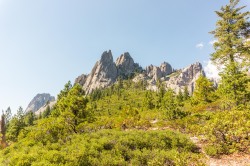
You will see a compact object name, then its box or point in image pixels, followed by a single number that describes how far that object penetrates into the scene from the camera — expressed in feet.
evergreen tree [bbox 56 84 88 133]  68.70
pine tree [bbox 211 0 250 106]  88.84
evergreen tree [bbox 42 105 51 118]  299.03
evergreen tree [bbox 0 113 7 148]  72.59
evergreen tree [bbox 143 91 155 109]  202.18
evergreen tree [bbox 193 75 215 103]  120.16
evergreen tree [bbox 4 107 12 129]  249.75
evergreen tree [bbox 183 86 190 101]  259.23
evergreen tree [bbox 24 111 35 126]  231.83
